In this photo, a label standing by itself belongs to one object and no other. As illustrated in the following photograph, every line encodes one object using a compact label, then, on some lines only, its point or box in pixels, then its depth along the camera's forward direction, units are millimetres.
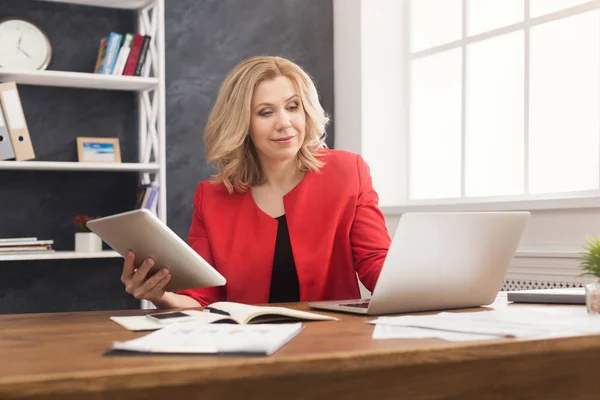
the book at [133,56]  3490
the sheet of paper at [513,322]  1125
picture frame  3562
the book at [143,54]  3494
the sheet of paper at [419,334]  1068
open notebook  1287
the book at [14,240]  3260
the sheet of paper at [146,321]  1269
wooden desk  822
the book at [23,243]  3254
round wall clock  3389
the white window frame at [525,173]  2881
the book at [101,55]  3512
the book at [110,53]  3461
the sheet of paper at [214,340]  930
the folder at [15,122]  3279
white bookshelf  3318
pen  1428
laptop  1395
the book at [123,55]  3482
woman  2117
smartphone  1339
